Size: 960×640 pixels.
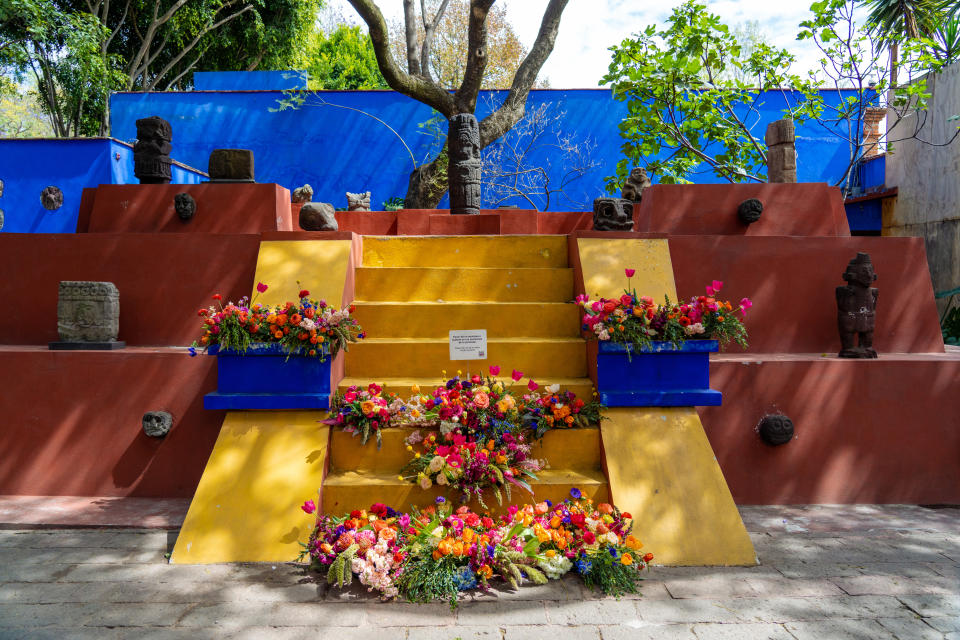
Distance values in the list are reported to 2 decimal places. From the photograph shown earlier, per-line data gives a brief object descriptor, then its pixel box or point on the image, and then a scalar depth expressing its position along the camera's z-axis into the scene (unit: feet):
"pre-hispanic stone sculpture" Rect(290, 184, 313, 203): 27.68
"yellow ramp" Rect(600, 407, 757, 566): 9.96
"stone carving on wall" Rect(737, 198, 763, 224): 16.20
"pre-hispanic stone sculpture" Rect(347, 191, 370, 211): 26.61
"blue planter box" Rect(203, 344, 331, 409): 11.39
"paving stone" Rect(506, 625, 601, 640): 7.82
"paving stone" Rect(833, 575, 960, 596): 8.92
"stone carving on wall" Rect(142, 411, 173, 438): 12.71
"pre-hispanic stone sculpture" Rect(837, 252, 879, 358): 13.57
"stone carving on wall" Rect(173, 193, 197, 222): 16.80
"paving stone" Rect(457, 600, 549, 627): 8.18
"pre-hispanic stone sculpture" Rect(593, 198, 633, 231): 14.97
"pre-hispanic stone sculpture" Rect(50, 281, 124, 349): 13.55
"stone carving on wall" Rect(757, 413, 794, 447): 12.66
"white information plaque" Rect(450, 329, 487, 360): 12.73
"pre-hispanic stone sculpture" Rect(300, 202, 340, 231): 15.16
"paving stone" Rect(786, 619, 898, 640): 7.77
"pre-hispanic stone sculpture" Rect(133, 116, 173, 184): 18.06
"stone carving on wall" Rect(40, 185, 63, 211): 29.22
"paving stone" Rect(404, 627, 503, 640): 7.80
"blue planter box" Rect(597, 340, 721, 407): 11.59
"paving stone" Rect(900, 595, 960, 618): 8.29
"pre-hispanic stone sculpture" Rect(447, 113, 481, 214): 22.30
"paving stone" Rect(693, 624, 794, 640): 7.79
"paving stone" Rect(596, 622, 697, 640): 7.79
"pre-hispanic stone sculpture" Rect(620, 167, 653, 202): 23.79
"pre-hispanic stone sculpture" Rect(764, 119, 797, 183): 17.97
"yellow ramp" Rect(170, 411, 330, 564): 10.02
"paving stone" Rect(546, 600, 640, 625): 8.20
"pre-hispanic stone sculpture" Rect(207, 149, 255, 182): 18.04
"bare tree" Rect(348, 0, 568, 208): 26.96
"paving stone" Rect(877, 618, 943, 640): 7.75
